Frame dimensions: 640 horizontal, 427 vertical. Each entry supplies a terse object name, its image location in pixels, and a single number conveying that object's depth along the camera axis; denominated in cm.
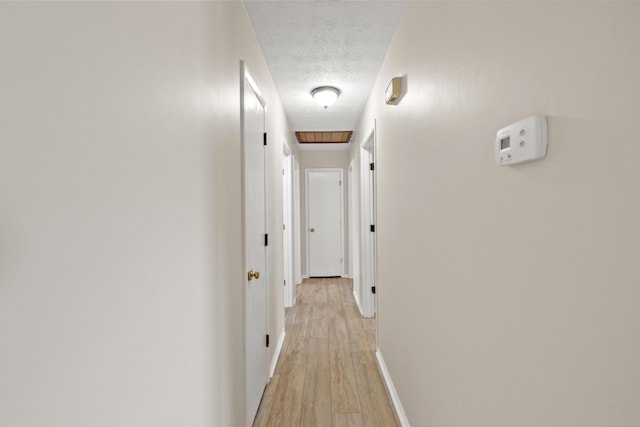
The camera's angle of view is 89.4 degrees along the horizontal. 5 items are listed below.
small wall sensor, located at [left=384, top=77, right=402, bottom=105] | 201
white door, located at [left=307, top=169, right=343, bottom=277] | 609
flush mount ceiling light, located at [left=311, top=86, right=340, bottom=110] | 304
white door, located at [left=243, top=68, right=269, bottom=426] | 184
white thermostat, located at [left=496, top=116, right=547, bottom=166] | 72
